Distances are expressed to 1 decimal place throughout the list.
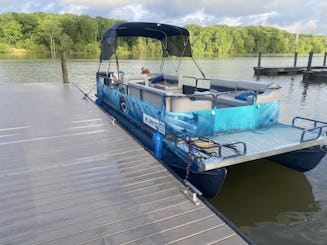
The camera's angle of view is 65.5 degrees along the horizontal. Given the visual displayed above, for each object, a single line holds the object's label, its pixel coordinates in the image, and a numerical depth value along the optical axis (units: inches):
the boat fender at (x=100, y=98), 416.8
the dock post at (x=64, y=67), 611.7
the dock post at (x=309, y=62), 995.9
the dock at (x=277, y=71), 1167.6
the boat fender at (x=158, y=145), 200.7
